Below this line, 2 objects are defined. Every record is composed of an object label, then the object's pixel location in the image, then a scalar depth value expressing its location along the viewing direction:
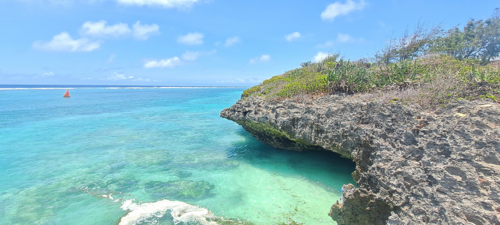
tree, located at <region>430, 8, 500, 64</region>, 13.68
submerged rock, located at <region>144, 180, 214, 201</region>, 7.27
